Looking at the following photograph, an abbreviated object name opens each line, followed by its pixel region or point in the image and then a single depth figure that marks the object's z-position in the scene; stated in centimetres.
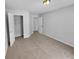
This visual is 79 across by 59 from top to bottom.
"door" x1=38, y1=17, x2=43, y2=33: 531
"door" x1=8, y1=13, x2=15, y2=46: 286
